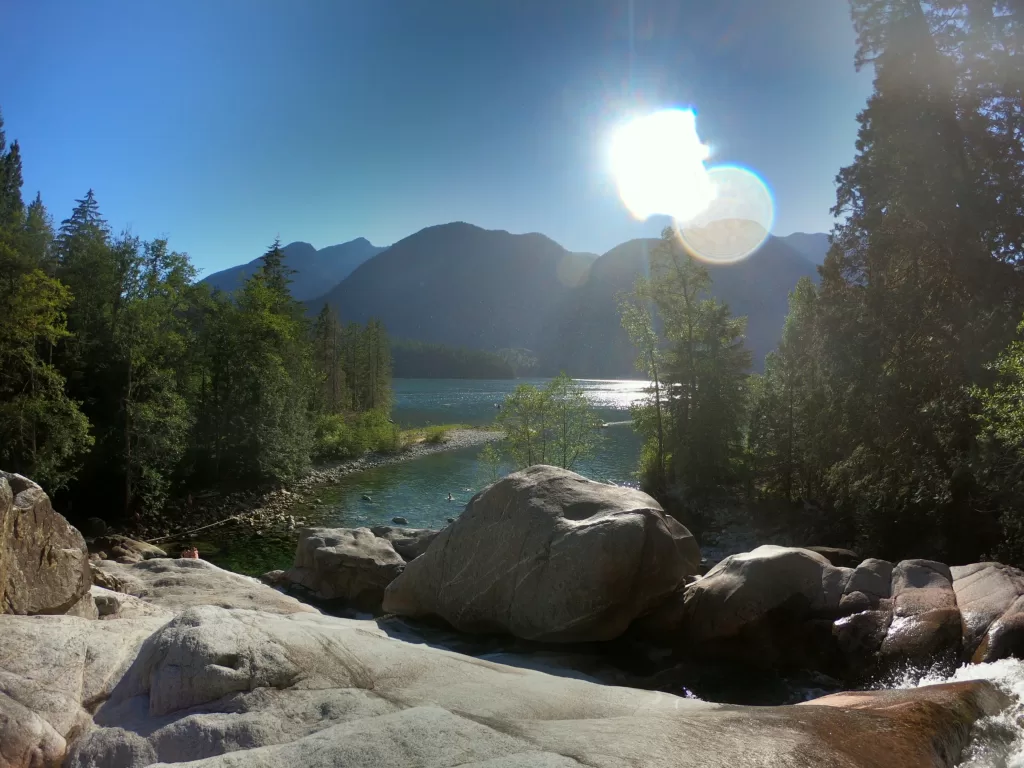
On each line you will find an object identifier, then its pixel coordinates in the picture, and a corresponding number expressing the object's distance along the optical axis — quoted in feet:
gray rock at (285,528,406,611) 62.03
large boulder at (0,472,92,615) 27.71
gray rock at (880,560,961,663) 37.52
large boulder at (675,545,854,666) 42.88
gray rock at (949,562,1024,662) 34.63
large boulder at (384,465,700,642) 43.04
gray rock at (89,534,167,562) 73.51
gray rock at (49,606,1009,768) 18.40
